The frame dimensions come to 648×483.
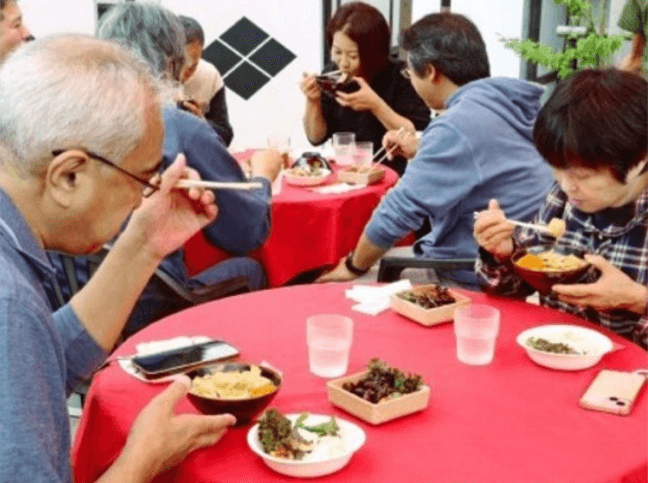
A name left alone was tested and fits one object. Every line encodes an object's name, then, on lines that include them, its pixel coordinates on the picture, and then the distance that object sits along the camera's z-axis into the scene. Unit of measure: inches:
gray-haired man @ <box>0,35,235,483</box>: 44.0
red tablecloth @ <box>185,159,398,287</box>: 136.8
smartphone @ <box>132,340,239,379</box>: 68.8
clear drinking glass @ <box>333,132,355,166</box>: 161.9
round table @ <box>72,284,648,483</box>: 56.3
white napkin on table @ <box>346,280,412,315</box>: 83.9
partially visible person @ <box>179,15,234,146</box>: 199.0
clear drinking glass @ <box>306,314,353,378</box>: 69.1
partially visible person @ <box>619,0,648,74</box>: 218.1
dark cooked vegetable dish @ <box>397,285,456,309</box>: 80.9
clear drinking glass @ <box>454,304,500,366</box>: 71.3
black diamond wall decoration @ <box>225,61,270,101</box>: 259.9
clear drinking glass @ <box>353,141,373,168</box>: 158.4
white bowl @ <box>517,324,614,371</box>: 70.3
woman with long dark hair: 172.2
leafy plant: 230.5
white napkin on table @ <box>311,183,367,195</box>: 143.0
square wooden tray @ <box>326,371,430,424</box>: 60.8
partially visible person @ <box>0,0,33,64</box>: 147.8
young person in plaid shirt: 78.8
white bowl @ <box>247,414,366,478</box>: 54.6
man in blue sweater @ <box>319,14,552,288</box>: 113.6
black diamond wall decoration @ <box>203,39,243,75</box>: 257.6
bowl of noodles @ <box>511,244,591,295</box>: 79.7
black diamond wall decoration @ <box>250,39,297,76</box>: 260.2
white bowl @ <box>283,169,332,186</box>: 144.9
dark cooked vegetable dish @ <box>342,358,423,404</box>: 62.1
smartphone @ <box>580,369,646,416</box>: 63.7
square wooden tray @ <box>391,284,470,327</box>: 79.3
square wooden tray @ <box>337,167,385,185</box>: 147.3
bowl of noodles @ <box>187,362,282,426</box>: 59.8
